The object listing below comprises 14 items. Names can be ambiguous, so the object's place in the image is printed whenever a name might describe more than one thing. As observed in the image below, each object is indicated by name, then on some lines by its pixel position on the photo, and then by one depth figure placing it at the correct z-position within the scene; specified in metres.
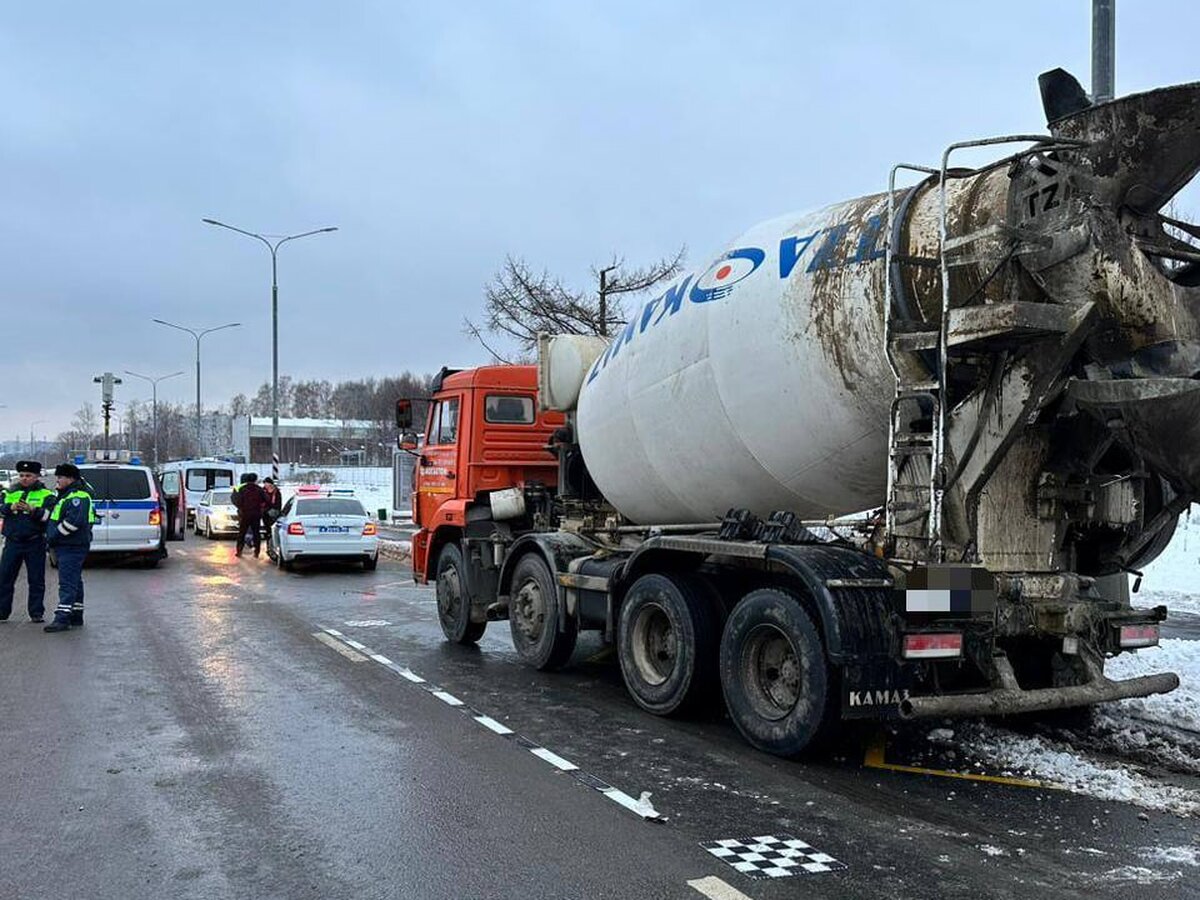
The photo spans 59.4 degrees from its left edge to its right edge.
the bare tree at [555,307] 22.94
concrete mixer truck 5.39
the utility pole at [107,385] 43.25
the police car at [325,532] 18.38
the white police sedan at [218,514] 28.17
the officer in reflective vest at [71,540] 11.36
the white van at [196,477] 32.84
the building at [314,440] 100.45
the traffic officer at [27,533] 11.61
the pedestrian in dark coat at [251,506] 22.09
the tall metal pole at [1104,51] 8.70
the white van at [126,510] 19.02
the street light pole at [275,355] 32.91
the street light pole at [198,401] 47.98
